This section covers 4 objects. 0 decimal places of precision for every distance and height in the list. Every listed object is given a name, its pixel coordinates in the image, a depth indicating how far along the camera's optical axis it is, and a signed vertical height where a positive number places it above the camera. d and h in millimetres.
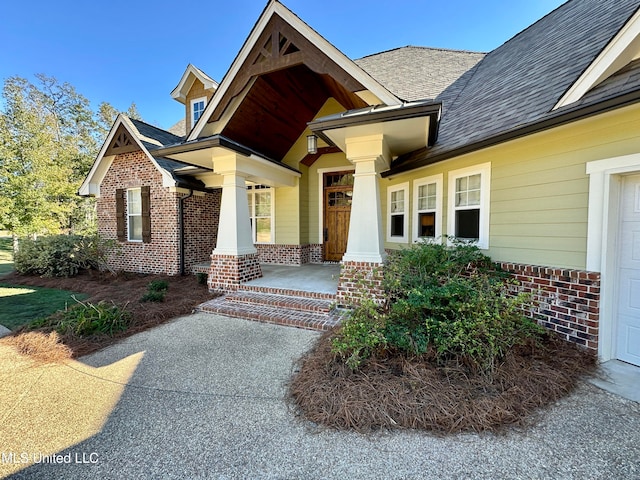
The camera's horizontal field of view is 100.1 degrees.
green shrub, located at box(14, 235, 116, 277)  8844 -841
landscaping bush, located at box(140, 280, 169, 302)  5659 -1398
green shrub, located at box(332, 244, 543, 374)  2865 -1102
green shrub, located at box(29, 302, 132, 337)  4203 -1488
